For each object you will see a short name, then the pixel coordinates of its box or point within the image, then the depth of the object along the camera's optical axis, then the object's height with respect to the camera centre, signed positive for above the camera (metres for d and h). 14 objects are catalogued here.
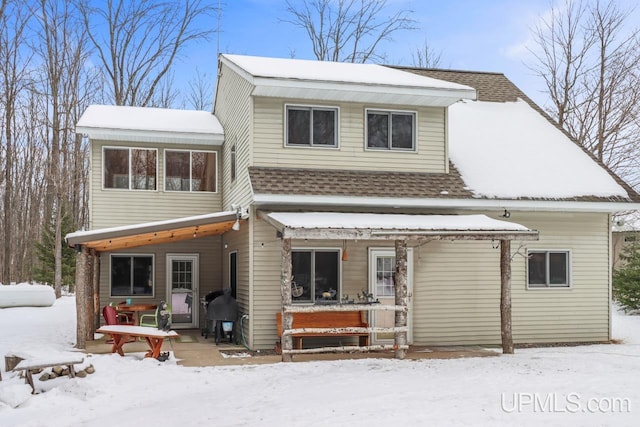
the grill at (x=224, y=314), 13.26 -2.04
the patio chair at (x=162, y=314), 13.57 -2.16
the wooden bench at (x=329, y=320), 12.29 -2.03
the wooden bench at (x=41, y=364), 8.92 -2.12
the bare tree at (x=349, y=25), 32.09 +9.78
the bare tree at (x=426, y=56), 34.66 +8.64
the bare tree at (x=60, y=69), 27.45 +6.43
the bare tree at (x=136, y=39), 30.08 +8.51
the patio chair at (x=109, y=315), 13.35 -2.10
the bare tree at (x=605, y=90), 25.00 +5.10
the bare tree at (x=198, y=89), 35.44 +6.99
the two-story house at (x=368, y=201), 12.46 +0.31
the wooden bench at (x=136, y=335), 10.99 -2.08
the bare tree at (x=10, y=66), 25.25 +6.16
